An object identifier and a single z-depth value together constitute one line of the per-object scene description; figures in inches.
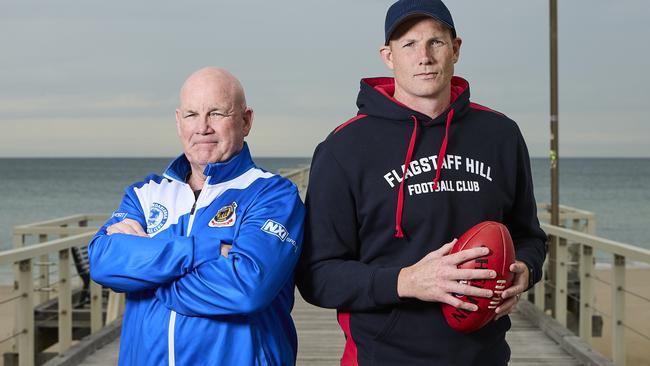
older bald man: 83.4
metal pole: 362.0
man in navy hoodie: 82.9
